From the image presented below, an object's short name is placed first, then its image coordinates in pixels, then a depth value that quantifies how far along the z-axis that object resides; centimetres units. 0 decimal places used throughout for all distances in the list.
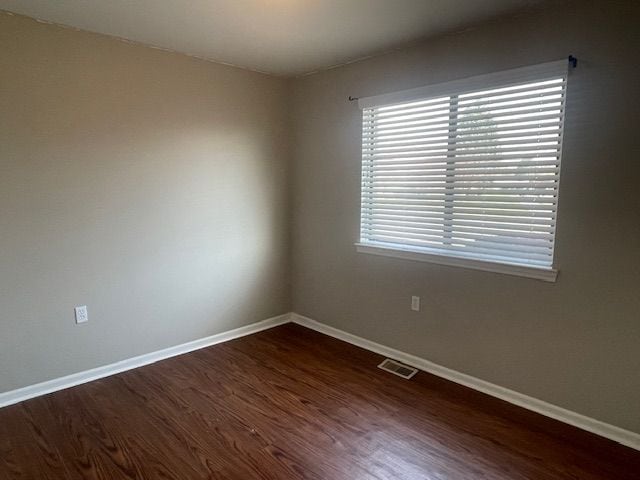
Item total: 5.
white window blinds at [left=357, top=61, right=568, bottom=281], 226
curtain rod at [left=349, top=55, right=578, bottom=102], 209
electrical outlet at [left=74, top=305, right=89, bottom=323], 265
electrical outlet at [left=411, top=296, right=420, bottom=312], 291
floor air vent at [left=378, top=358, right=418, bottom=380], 282
